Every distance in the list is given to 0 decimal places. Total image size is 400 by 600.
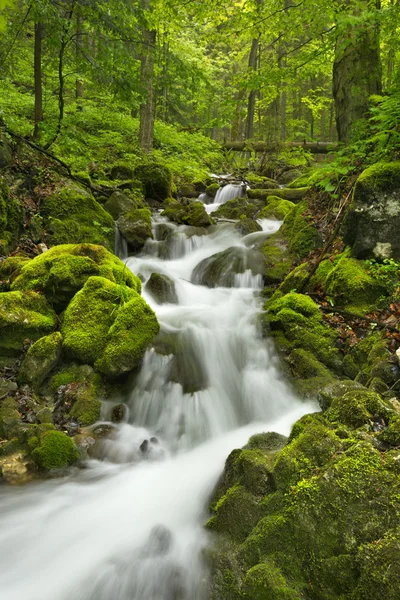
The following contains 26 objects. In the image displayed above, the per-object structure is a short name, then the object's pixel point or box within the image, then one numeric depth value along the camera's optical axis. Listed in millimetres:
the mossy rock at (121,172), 11406
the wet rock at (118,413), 4378
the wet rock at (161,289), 7016
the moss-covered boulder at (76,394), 4215
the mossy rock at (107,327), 4727
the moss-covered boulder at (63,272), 5379
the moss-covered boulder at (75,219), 7270
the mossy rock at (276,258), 7496
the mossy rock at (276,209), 10615
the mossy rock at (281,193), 11734
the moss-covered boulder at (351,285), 5320
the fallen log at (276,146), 18281
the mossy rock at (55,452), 3543
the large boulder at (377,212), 5551
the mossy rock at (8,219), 6355
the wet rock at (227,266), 7820
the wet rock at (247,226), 9586
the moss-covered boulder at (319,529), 1873
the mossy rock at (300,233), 7531
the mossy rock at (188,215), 10180
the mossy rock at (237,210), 11289
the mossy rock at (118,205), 9211
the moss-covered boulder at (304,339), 4875
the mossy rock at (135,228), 8617
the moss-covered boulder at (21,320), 4745
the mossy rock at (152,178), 11328
